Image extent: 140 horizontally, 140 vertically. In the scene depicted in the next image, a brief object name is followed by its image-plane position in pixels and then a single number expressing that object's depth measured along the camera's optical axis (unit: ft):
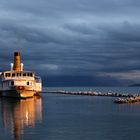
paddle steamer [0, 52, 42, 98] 333.21
